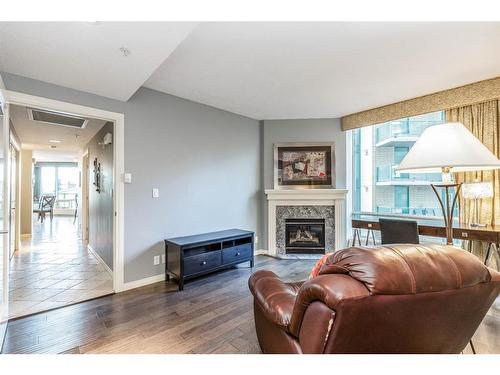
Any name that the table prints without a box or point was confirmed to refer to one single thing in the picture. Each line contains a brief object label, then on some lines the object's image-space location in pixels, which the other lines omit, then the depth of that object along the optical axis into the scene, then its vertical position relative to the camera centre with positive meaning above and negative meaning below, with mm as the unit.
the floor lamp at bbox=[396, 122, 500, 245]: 1423 +205
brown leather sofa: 830 -410
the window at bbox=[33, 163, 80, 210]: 10250 +230
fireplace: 4414 -897
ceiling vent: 3446 +999
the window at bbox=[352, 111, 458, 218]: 3949 +185
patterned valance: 2928 +1122
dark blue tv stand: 2920 -849
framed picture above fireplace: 4379 +376
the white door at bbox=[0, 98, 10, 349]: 1858 -215
